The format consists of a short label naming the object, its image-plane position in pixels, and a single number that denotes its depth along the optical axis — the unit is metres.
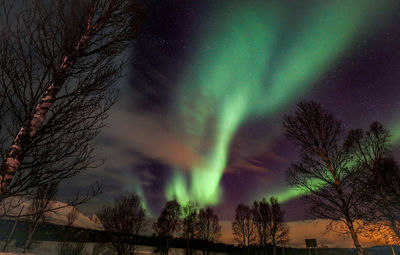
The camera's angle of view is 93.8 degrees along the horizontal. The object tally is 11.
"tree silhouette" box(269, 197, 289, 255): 39.09
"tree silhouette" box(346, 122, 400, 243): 10.96
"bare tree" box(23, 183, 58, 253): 18.77
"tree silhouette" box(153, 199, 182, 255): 34.06
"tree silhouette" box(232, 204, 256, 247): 46.31
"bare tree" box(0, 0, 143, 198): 3.51
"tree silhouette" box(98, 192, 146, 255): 12.89
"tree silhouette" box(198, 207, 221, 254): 47.84
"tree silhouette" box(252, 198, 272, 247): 41.22
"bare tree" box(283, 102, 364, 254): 9.34
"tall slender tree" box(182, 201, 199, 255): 39.66
